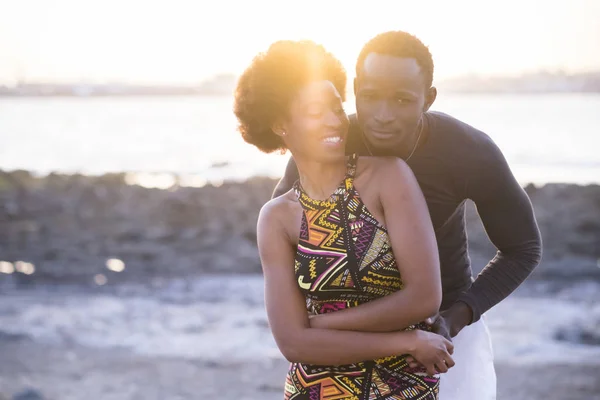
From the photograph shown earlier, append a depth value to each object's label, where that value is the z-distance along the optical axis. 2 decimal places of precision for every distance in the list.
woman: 2.34
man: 2.63
